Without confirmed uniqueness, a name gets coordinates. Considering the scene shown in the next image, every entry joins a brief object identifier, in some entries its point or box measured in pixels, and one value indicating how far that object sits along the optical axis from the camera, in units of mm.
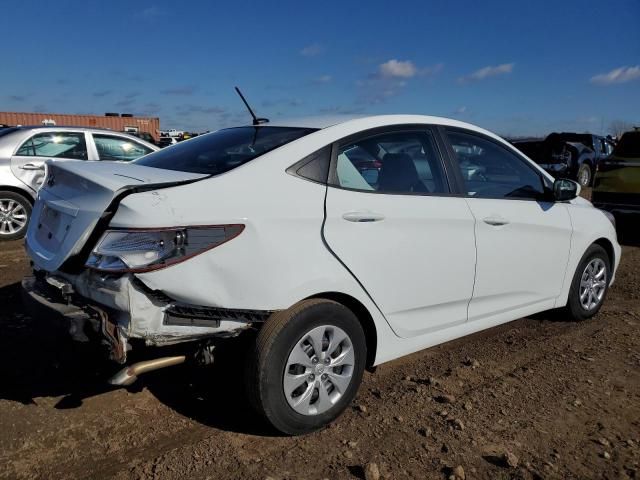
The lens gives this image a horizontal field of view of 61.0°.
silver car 7672
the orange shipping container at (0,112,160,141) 33875
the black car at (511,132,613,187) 14945
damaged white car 2416
